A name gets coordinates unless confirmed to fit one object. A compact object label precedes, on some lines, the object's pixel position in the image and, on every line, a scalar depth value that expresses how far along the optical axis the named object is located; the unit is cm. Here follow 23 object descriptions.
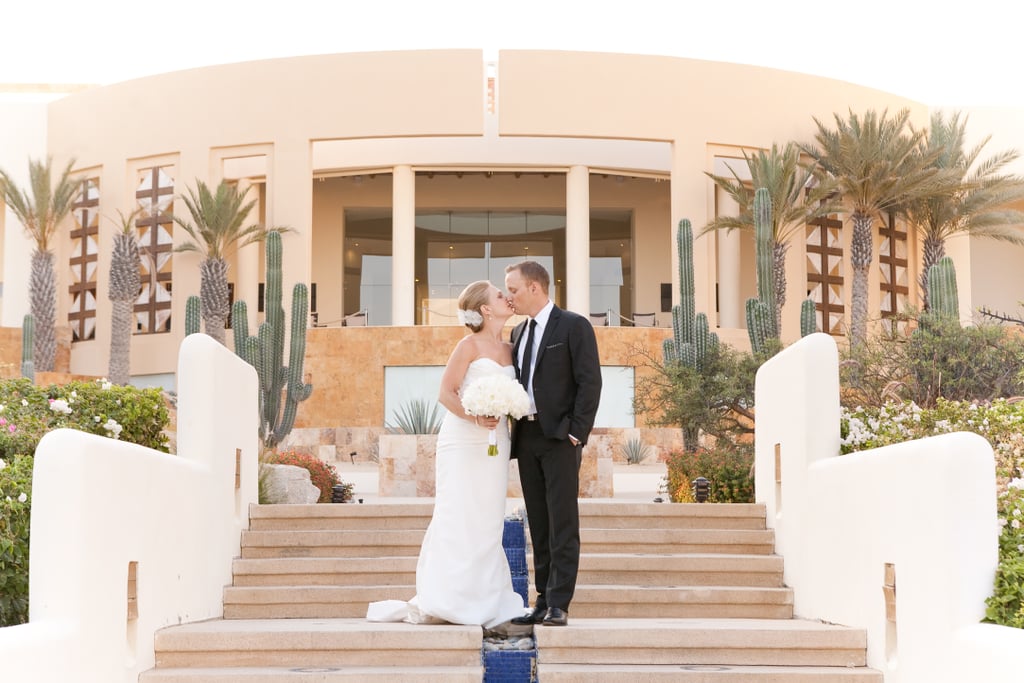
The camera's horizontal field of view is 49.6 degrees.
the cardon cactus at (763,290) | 1611
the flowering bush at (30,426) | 559
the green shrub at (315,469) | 1180
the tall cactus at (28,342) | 2156
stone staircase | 535
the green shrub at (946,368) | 1152
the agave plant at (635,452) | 2120
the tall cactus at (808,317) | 1691
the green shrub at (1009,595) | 444
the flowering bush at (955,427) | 710
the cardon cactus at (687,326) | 1506
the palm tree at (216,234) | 2283
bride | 577
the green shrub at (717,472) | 978
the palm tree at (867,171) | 2256
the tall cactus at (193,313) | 1927
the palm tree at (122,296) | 2383
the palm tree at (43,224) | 2458
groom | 560
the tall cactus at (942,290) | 1484
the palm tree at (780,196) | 2231
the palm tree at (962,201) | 2380
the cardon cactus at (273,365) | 1698
